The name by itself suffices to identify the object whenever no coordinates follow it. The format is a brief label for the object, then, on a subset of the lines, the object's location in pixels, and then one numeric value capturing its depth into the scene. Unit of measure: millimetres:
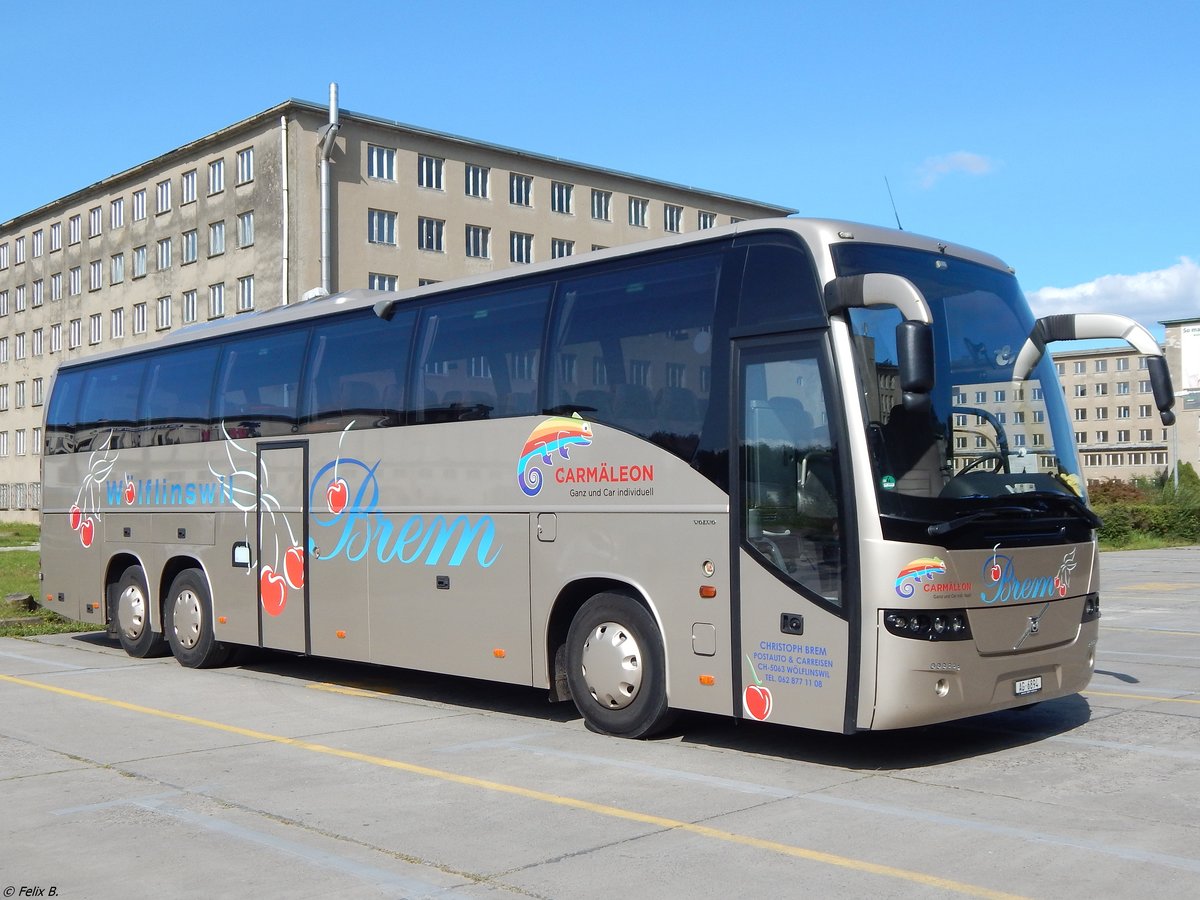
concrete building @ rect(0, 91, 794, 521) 55875
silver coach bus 8102
